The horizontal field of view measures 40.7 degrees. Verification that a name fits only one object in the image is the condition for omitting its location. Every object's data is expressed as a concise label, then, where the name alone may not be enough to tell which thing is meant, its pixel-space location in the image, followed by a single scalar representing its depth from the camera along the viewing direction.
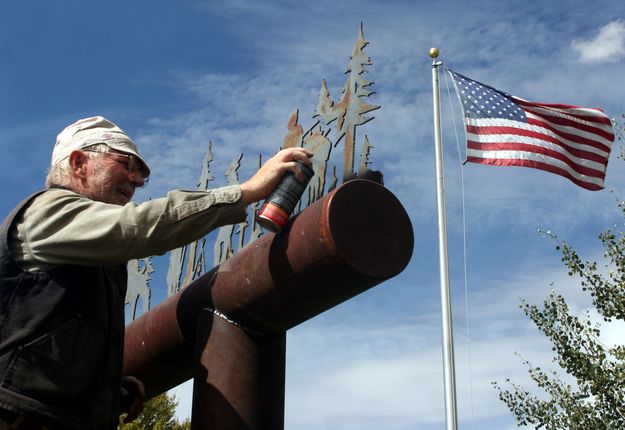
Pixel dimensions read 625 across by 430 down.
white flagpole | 7.30
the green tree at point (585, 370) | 14.88
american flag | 8.28
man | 2.44
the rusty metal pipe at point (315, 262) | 2.92
